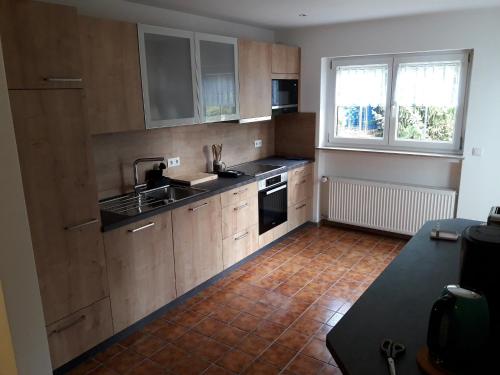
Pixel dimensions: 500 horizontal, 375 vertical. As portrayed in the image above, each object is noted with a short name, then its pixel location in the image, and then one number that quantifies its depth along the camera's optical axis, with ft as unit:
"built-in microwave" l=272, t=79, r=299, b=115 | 14.78
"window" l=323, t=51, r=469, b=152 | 13.61
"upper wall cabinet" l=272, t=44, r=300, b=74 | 14.42
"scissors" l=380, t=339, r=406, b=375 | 4.03
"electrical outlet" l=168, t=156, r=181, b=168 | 12.35
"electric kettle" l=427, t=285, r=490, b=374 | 3.66
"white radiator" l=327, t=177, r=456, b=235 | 13.88
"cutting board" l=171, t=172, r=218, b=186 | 12.00
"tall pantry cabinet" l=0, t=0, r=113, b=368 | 6.77
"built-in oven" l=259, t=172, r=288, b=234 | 13.67
